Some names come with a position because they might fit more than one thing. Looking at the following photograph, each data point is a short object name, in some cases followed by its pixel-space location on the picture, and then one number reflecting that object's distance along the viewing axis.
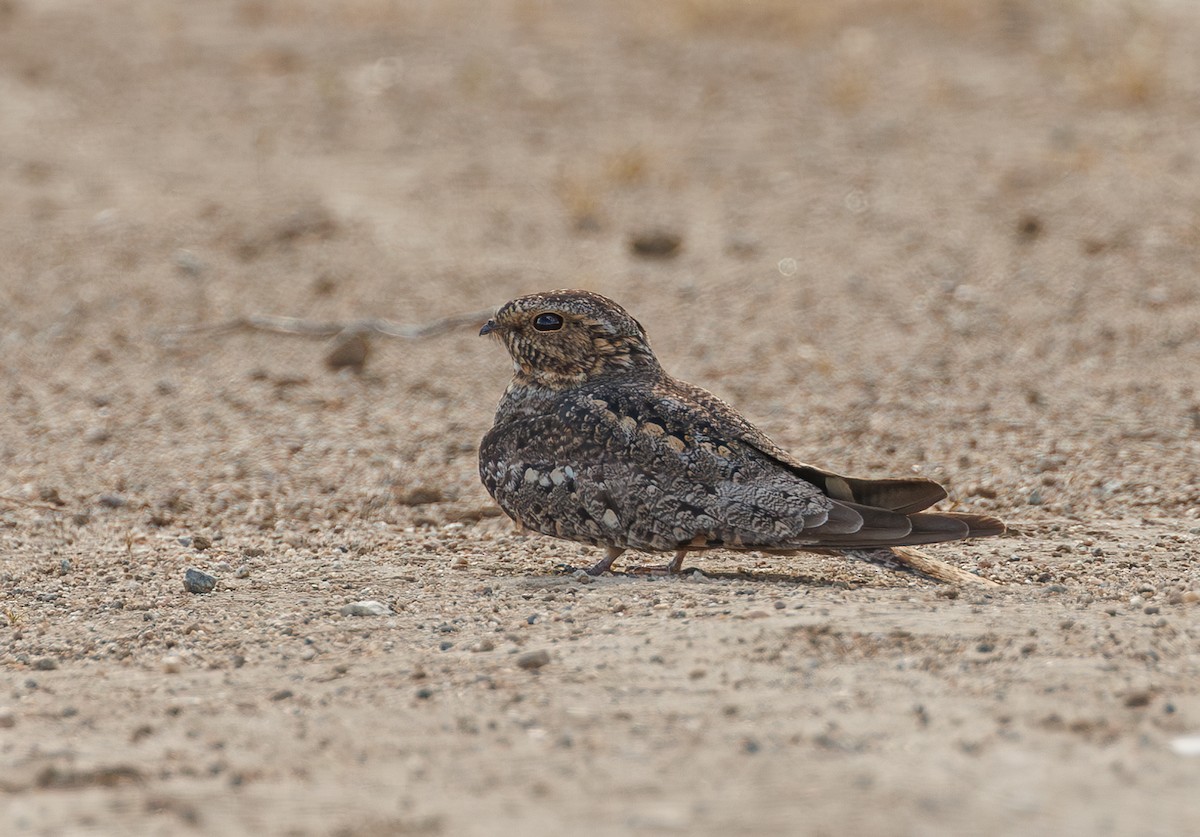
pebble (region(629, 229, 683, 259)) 21.95
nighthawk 10.46
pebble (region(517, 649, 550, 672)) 8.99
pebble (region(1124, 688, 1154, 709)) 8.04
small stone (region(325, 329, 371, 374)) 18.72
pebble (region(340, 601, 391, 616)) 10.45
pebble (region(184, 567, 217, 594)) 11.37
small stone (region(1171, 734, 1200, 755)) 7.43
